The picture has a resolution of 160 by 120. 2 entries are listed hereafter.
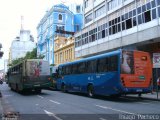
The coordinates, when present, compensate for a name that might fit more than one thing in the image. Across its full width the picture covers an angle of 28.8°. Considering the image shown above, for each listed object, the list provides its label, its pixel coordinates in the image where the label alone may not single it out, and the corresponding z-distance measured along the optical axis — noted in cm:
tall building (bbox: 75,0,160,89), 2786
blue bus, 1900
